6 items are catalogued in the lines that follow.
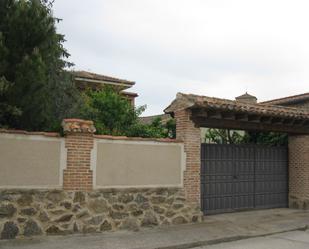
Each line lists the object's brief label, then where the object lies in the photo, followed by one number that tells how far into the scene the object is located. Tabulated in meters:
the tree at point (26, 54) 8.99
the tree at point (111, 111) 15.21
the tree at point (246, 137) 15.77
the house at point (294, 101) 19.58
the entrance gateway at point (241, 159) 11.48
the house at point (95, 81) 23.52
